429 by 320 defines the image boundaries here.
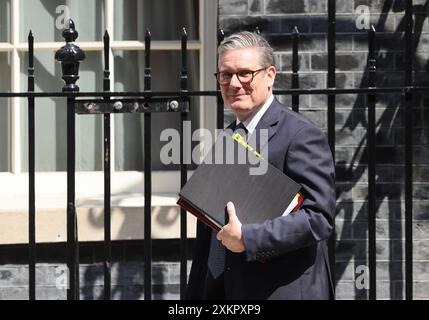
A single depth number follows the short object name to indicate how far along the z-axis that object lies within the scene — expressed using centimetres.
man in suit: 600
